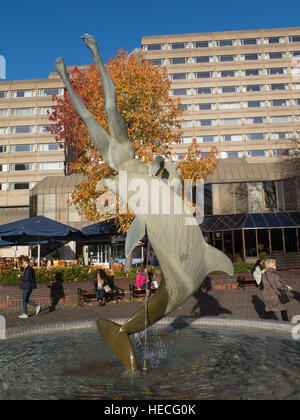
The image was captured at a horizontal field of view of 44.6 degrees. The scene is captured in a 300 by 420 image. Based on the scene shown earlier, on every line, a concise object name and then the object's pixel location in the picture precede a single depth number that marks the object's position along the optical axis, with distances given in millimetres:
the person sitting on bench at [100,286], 13594
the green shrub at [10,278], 13883
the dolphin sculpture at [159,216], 4527
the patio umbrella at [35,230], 15703
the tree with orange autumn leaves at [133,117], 17844
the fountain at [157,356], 4504
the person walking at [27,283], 11445
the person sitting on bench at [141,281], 14484
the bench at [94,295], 13609
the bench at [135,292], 14539
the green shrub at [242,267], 18531
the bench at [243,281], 16825
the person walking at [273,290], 8148
